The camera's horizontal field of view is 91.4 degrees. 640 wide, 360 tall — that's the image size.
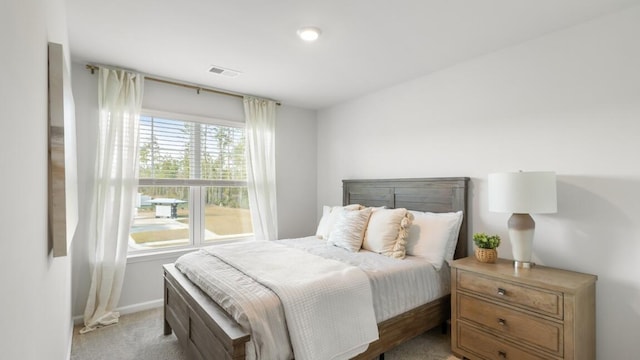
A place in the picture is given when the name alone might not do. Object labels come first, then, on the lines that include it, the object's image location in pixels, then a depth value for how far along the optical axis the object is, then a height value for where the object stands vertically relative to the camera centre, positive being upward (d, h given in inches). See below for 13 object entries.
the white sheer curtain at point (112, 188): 117.9 -3.5
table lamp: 83.4 -5.5
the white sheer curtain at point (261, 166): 157.0 +6.9
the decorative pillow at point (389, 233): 108.0 -19.0
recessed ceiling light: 91.4 +43.9
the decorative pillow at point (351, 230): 115.4 -19.0
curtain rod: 118.7 +42.2
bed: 67.2 -32.3
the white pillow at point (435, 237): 104.5 -19.6
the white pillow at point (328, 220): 135.2 -17.9
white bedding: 64.7 -28.0
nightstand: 74.7 -34.7
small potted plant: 95.7 -20.8
